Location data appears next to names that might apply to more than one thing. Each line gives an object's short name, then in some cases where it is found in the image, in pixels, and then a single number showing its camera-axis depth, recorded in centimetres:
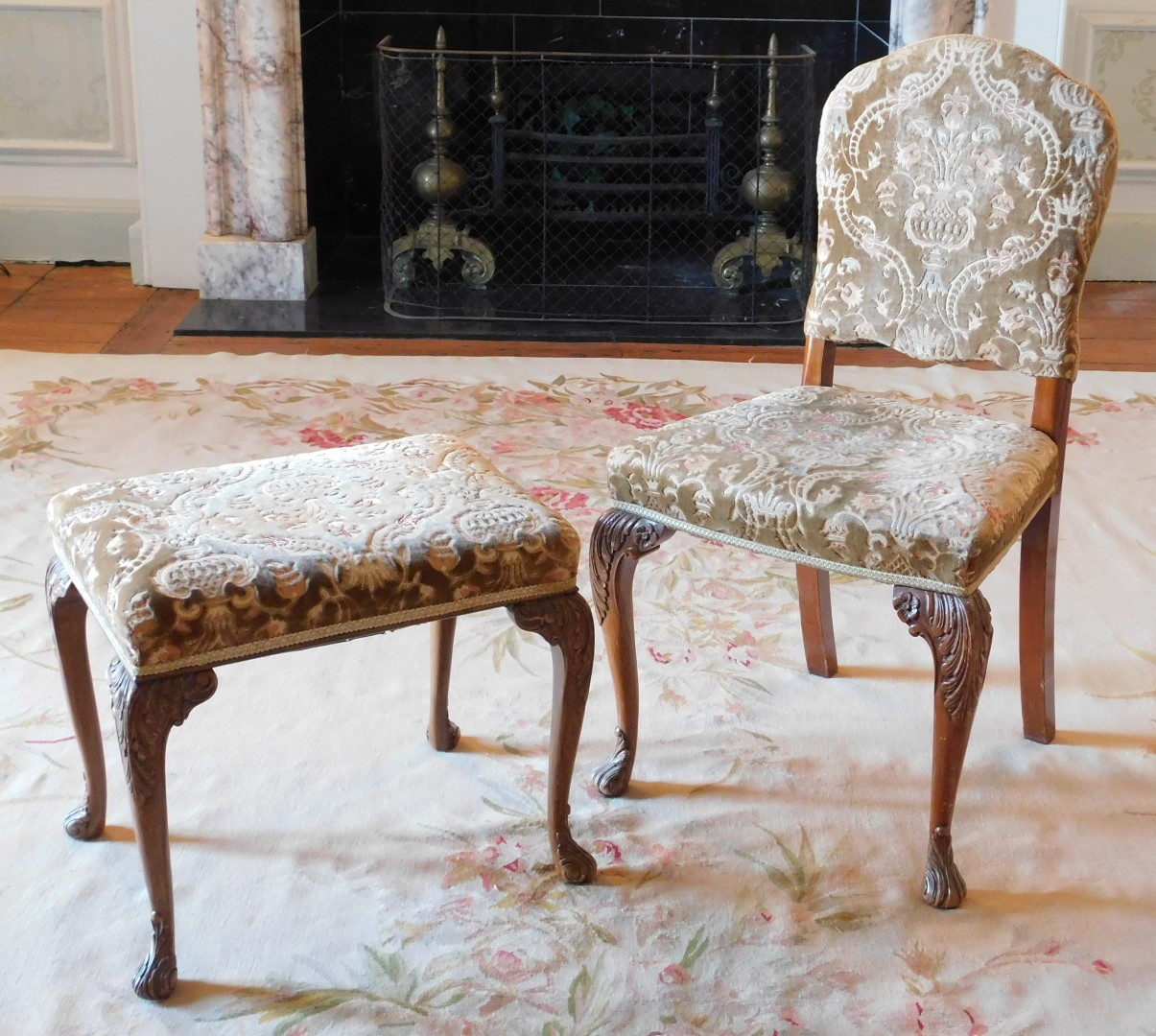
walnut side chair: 145
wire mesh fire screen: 366
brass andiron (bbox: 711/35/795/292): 364
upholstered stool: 126
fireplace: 395
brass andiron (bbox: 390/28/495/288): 360
